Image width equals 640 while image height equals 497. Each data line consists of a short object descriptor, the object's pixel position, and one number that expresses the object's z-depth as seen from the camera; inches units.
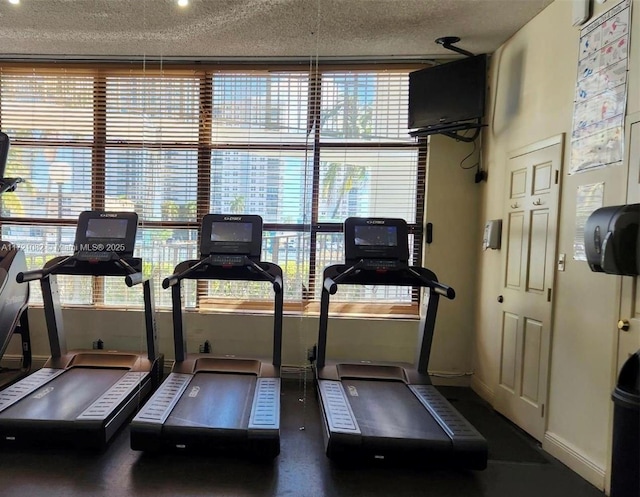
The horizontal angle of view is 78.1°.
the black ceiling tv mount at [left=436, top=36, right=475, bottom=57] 135.9
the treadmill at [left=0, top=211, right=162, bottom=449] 98.8
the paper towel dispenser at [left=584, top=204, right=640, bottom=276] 75.9
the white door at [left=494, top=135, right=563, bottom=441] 110.0
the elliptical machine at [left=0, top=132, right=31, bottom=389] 134.6
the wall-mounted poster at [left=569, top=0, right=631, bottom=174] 87.4
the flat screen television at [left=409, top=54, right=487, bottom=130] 137.1
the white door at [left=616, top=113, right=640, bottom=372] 82.3
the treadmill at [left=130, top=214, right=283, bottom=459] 95.9
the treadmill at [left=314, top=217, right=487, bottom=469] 94.1
